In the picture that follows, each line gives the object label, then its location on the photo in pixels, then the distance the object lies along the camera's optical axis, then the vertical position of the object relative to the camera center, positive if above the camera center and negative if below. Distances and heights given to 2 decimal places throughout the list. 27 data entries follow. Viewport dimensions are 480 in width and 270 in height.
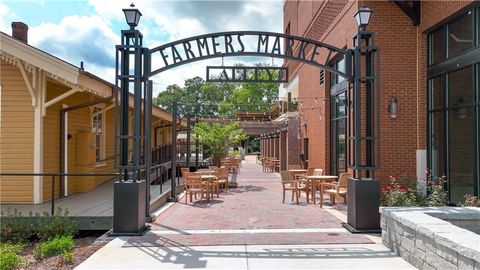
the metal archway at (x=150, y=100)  7.02 +0.87
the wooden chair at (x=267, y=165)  26.24 -1.14
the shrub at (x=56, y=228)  7.48 -1.47
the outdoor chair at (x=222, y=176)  13.66 -1.00
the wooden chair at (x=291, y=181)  11.20 -0.95
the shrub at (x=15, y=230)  7.62 -1.53
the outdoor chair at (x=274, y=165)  24.59 -1.09
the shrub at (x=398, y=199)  7.81 -0.98
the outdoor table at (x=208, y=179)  11.82 -0.94
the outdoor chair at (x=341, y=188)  9.86 -0.99
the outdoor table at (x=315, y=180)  10.90 -0.89
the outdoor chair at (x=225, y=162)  19.95 -0.74
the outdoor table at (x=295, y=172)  14.17 -0.87
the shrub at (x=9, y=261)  5.44 -1.53
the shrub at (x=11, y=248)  6.56 -1.66
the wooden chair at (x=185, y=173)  11.52 -0.73
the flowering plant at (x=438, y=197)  7.93 -0.96
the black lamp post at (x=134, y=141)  7.00 +0.11
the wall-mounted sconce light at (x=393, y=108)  9.97 +0.96
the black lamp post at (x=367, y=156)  7.14 -0.15
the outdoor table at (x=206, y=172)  13.33 -0.80
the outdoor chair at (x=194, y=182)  11.40 -0.96
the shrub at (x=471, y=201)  7.54 -0.98
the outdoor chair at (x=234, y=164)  23.30 -0.96
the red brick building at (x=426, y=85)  8.45 +1.46
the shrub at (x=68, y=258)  5.56 -1.50
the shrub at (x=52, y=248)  5.96 -1.48
